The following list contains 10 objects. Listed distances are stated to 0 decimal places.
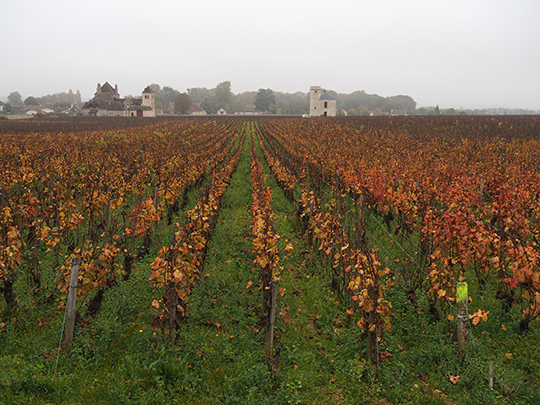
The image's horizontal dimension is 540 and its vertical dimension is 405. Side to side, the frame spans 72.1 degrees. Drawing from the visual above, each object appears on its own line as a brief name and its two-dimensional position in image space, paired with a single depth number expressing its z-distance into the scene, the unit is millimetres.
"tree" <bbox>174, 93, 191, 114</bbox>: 127438
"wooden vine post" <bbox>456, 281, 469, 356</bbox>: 4726
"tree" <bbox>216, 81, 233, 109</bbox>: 162925
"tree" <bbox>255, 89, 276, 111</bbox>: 152750
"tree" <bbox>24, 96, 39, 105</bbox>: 165125
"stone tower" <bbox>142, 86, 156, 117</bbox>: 110625
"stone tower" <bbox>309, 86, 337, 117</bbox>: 88438
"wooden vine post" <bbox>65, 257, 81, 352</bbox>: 4969
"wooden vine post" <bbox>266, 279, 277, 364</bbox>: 4885
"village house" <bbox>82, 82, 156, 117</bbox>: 98438
